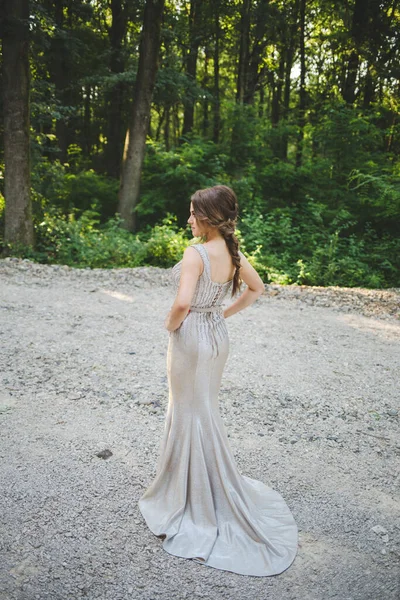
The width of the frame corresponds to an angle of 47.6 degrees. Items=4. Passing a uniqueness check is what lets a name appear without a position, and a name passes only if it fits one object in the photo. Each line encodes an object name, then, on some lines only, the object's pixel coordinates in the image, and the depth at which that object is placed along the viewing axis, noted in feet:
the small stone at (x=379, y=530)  10.70
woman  9.45
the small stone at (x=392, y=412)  16.78
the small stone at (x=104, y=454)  13.28
